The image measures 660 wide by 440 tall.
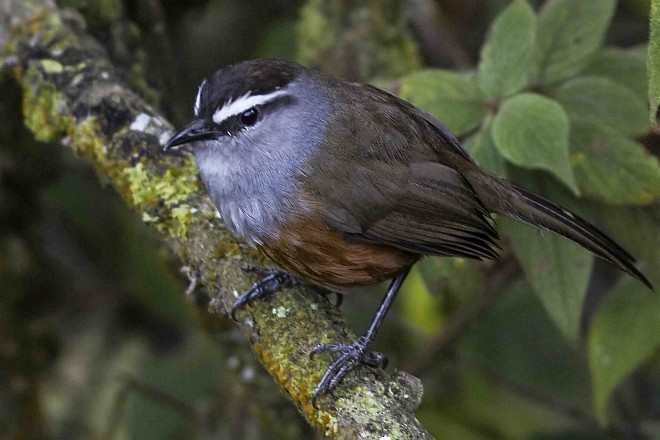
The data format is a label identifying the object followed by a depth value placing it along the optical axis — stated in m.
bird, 4.98
